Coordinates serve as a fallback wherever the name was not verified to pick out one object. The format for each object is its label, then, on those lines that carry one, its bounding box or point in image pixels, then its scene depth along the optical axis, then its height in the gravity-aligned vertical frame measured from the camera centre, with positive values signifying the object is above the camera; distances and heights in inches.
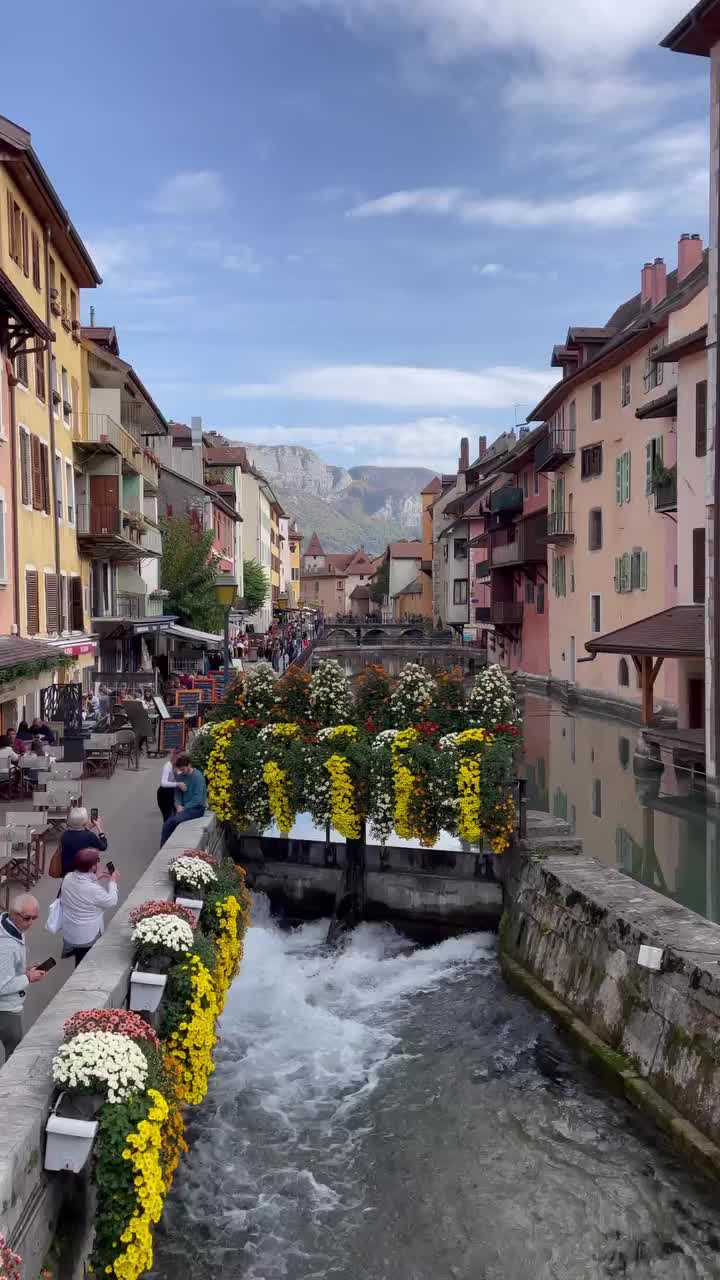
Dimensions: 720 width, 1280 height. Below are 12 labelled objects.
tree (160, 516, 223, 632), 1734.7 +82.6
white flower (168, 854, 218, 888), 346.9 -82.3
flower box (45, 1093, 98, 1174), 195.8 -97.3
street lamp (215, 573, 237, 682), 1318.4 +43.5
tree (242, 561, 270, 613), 3011.8 +129.3
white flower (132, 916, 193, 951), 279.1 -82.7
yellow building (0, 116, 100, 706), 808.9 +205.4
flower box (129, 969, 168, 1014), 266.5 -93.3
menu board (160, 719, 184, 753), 842.8 -86.0
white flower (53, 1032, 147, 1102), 202.8 -86.6
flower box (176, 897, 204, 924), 328.8 -87.6
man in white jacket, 232.2 -79.1
